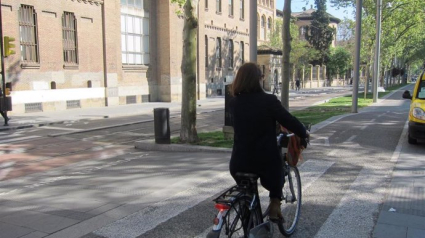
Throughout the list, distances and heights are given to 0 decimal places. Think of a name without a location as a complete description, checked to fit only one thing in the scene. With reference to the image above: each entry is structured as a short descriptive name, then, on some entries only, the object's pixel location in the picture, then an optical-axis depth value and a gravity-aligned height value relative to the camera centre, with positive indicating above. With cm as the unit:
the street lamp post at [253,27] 1116 +165
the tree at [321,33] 7388 +963
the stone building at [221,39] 3953 +495
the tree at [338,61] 7694 +447
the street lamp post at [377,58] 2545 +166
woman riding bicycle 341 -37
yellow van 929 -87
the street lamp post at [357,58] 1856 +125
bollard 1048 -122
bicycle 307 -104
